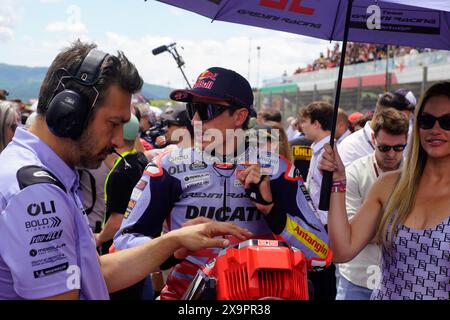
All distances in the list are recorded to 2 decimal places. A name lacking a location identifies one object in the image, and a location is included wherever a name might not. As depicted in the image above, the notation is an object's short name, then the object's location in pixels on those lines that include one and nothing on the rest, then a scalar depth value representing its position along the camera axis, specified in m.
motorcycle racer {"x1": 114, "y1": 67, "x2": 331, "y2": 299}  2.38
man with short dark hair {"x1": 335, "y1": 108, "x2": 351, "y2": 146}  6.56
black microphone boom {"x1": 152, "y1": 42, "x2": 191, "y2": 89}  5.63
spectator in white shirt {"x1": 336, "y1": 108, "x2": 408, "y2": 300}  3.76
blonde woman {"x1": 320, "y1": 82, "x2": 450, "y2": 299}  2.42
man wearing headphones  1.45
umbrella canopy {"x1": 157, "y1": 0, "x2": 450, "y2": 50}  3.08
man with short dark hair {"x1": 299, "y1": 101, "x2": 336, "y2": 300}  4.51
